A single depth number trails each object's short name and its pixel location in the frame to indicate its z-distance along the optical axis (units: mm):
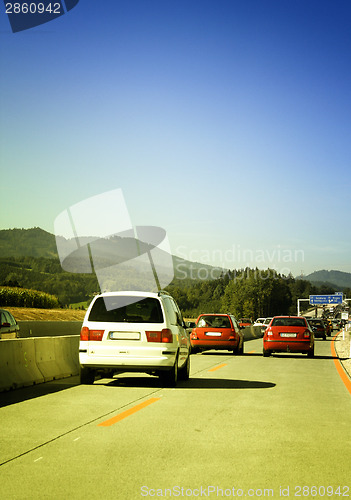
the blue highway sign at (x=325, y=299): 102125
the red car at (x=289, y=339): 24219
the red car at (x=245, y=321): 73406
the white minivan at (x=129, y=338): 13094
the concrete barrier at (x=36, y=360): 12828
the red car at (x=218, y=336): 25766
